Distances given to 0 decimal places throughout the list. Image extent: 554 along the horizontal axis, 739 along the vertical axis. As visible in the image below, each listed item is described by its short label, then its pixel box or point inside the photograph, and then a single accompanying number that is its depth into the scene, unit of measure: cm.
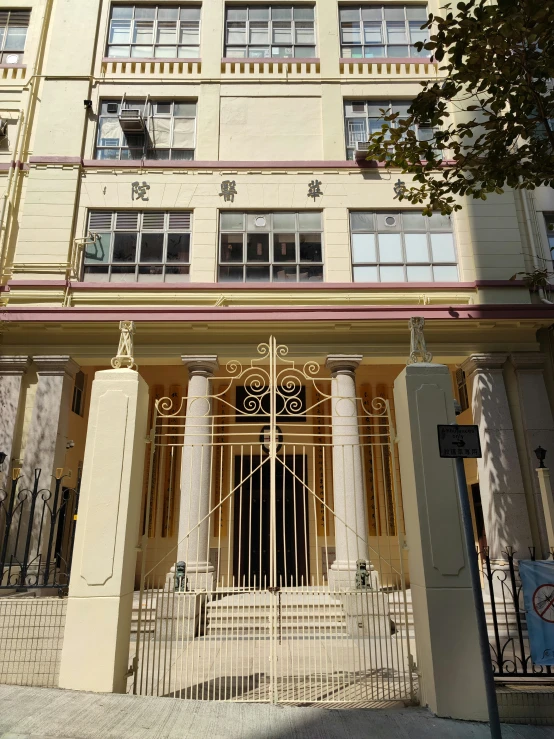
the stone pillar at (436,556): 493
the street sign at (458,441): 429
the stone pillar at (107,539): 507
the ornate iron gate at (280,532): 566
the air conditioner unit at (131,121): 1334
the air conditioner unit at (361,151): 1334
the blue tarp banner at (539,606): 555
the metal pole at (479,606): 386
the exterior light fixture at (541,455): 1074
